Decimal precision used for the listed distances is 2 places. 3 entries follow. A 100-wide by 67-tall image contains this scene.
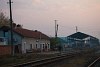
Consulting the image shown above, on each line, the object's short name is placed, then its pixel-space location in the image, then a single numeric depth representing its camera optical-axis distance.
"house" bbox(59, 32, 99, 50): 55.73
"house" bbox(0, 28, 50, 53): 40.05
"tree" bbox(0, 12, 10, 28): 54.03
